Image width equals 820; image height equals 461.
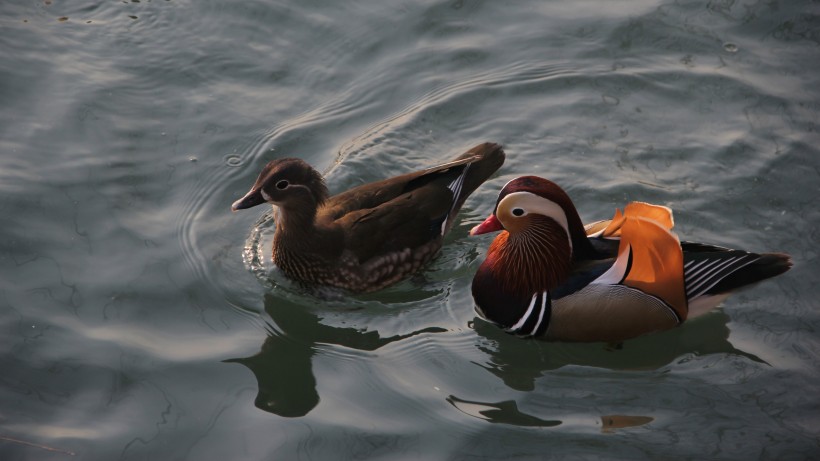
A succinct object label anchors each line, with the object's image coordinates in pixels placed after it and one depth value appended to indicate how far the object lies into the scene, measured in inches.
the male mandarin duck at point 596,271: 464.4
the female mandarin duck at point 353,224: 502.6
